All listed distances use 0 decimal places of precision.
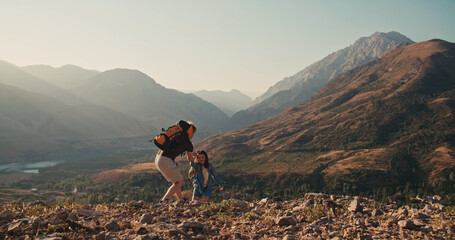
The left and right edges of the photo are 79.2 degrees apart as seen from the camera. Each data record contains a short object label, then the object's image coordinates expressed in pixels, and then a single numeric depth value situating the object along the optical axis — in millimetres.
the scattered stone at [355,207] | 8172
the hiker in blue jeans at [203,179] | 11664
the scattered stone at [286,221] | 7124
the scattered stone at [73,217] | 6969
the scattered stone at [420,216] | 7170
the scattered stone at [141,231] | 6122
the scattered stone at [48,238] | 5184
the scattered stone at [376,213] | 7750
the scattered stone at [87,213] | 7723
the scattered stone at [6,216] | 6922
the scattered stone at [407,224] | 6207
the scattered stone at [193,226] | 6539
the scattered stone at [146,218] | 7379
